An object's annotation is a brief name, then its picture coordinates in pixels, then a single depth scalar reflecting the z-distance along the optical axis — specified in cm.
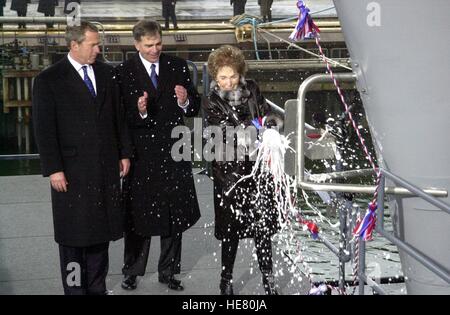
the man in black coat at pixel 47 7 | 2064
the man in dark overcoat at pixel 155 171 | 552
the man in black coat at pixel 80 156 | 493
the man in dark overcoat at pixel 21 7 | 2136
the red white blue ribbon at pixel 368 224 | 399
